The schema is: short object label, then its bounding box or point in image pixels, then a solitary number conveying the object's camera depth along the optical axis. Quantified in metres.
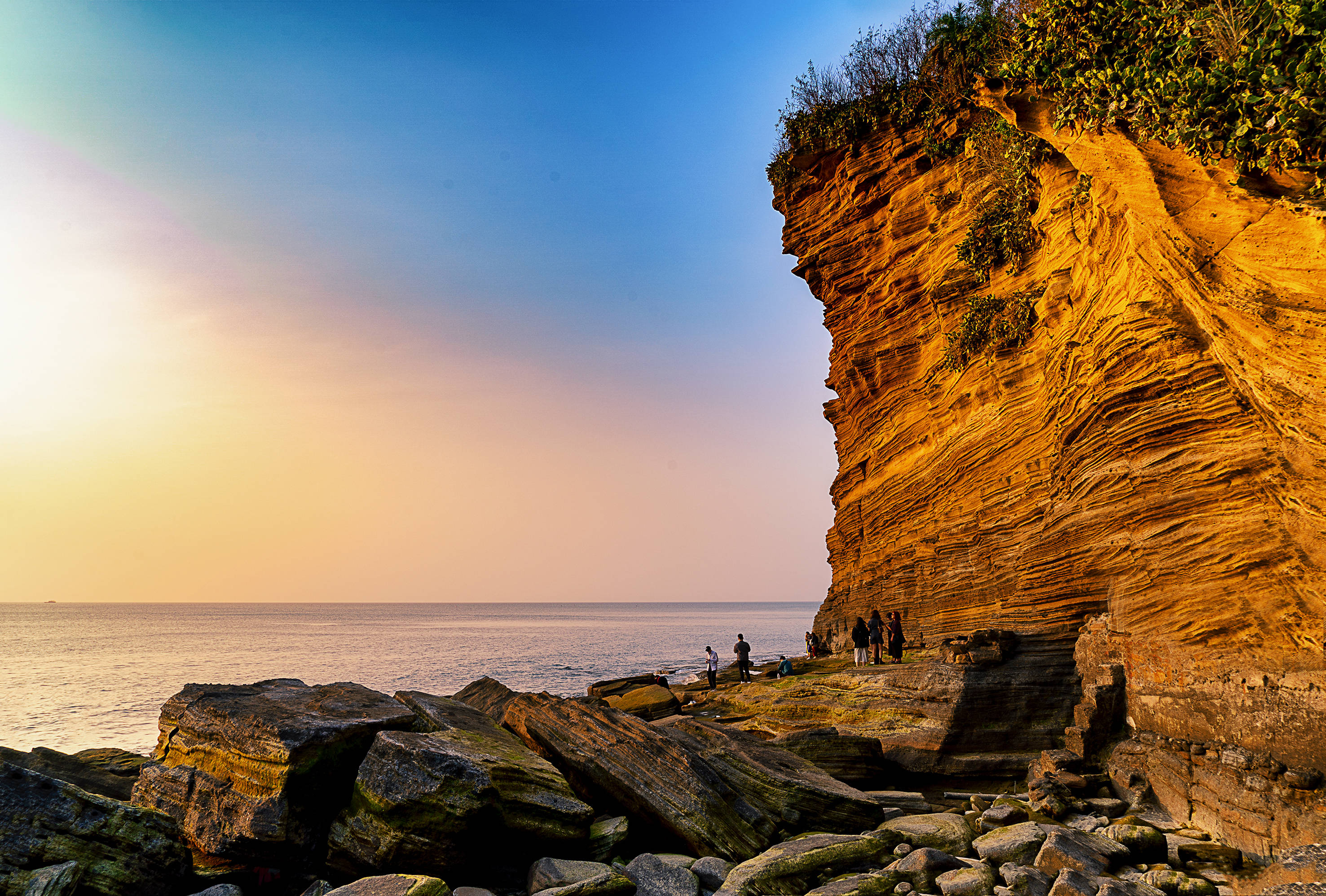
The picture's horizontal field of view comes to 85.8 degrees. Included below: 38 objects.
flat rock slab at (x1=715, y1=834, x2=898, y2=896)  8.07
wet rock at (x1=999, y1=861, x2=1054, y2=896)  7.62
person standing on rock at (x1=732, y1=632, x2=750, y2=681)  27.80
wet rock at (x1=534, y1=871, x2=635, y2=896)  7.84
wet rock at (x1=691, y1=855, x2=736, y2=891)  8.43
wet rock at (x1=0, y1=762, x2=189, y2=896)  7.58
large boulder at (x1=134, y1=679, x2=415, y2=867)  8.50
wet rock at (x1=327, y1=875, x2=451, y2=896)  7.16
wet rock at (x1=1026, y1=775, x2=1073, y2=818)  10.58
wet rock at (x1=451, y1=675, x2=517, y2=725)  15.14
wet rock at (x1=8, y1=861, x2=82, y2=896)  7.19
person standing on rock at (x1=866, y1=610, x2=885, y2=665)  20.23
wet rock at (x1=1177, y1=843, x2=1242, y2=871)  8.55
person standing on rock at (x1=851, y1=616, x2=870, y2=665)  20.83
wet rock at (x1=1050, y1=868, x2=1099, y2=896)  7.09
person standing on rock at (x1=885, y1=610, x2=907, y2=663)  18.78
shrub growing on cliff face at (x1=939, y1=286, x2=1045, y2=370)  15.59
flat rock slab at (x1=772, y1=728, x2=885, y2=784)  13.16
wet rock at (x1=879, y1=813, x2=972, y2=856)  9.50
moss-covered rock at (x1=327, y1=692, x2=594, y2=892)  8.19
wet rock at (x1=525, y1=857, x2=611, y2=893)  8.25
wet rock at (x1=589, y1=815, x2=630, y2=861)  9.17
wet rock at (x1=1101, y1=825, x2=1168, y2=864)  8.66
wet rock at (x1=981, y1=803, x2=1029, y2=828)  10.20
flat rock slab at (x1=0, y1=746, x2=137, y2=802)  11.48
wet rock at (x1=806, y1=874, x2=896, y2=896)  7.84
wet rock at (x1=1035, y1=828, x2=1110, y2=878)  7.95
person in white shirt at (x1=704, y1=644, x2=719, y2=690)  28.59
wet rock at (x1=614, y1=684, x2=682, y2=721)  21.20
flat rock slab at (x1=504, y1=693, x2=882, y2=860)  9.59
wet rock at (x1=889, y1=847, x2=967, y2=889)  8.34
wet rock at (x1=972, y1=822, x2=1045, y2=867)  8.66
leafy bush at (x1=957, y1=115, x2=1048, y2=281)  15.27
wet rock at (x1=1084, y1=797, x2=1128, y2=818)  10.70
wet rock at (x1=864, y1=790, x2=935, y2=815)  11.83
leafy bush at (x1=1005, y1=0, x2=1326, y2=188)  7.14
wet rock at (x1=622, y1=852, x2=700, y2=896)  8.12
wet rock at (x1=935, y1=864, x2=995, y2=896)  7.78
